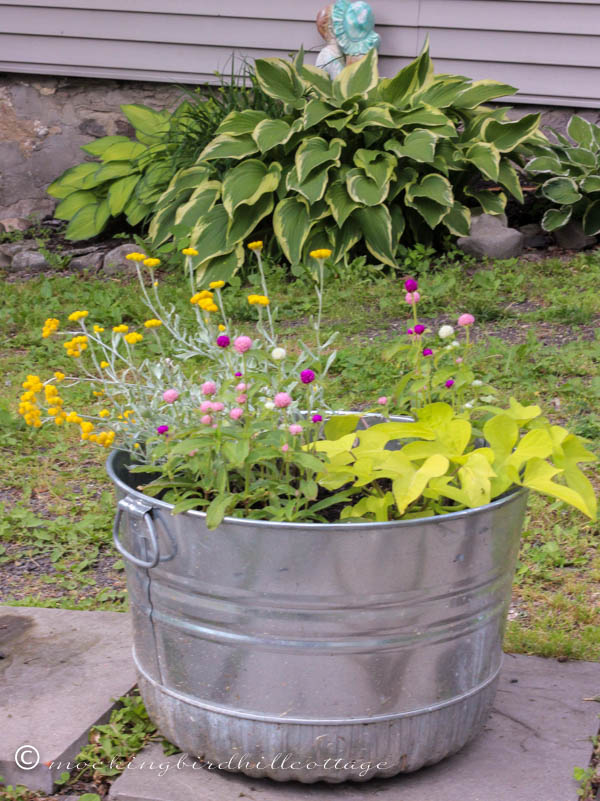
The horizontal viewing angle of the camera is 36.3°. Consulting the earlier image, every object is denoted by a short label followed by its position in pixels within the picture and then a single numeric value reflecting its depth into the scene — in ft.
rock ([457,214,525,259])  15.99
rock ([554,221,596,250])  16.66
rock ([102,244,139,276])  17.28
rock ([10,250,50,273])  18.16
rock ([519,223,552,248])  17.16
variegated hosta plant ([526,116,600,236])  16.37
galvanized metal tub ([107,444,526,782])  4.43
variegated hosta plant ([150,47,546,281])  15.44
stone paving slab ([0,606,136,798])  5.38
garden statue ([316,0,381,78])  17.80
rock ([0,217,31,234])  20.44
